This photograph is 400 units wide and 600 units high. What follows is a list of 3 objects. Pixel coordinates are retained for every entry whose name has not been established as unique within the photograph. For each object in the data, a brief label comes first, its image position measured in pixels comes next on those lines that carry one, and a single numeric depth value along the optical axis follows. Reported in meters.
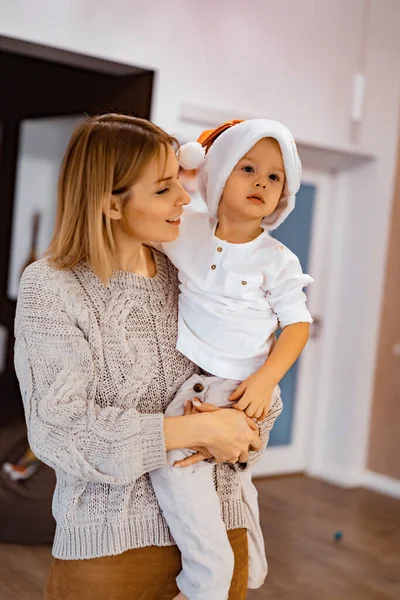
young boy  1.55
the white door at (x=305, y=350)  5.48
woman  1.43
